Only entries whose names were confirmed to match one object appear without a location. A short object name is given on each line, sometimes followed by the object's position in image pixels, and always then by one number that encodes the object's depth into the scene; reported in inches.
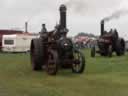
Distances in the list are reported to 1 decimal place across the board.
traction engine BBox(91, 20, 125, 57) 578.9
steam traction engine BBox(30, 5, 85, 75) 328.3
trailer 918.6
